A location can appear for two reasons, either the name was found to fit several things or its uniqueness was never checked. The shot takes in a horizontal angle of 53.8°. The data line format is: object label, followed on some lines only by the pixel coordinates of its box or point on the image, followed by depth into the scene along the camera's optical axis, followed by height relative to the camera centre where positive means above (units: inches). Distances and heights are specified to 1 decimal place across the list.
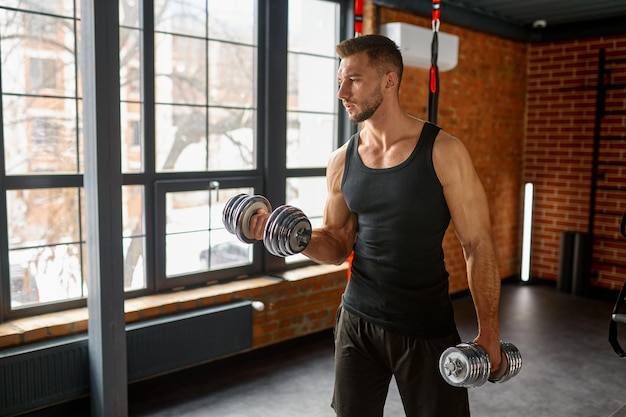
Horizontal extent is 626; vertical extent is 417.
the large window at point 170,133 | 118.3 +3.7
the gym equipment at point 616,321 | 128.6 -35.2
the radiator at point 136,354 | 111.0 -41.5
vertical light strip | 220.8 -23.4
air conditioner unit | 167.6 +30.4
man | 69.5 -11.1
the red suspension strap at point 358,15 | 95.7 +21.4
